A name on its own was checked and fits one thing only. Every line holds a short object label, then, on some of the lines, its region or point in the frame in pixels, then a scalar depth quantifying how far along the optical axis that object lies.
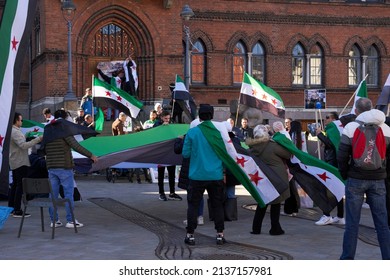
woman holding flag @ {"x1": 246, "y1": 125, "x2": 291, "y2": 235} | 11.73
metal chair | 11.29
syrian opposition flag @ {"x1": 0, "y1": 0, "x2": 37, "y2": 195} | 8.38
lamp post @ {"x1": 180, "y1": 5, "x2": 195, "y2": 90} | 25.16
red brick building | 31.28
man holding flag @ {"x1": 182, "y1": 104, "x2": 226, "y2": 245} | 10.45
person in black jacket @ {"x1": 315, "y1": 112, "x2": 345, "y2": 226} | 12.83
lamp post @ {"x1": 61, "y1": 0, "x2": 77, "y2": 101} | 25.64
